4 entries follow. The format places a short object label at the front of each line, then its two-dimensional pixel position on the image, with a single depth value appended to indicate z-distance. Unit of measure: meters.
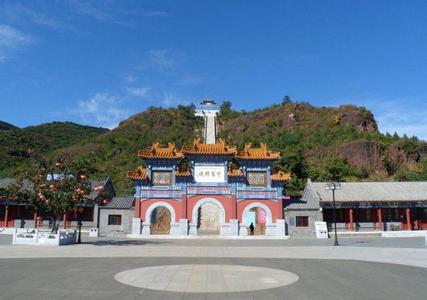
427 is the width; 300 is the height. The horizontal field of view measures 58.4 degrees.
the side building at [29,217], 37.59
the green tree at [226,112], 115.82
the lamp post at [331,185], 28.01
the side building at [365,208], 34.88
